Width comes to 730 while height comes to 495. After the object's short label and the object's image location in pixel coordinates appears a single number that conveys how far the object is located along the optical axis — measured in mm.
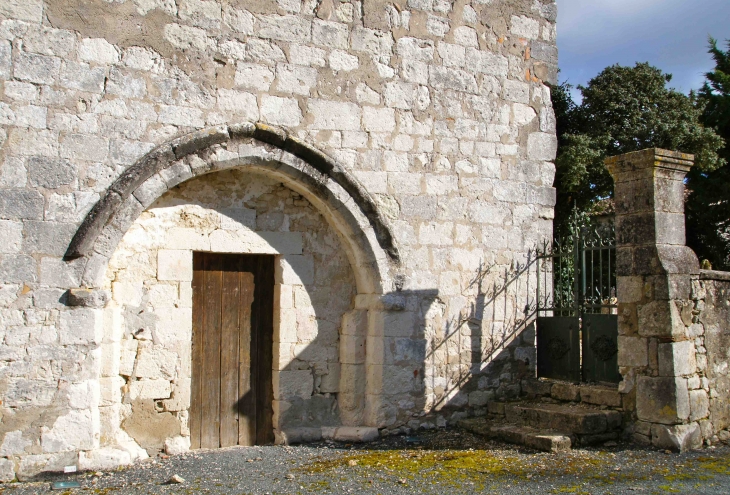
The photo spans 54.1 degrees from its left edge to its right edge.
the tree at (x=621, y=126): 12688
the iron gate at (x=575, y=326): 6457
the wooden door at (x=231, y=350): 5992
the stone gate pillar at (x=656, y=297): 5660
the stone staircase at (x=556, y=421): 5770
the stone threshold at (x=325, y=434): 6117
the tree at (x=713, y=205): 14109
